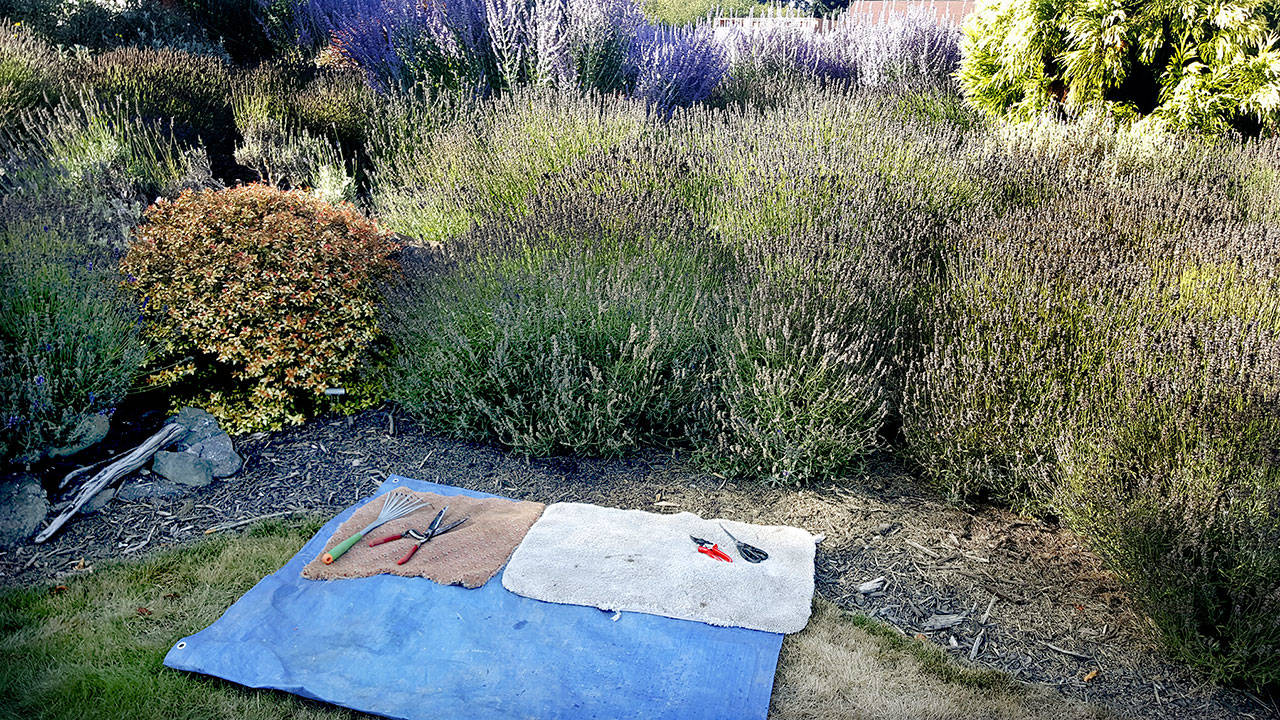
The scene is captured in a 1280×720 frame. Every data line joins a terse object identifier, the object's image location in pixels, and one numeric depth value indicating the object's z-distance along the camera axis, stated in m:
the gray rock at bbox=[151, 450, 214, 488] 3.30
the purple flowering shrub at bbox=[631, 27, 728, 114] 7.70
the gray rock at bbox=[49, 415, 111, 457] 3.11
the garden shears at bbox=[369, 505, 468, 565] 2.81
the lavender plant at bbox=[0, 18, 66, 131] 5.86
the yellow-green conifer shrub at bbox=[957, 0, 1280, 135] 5.49
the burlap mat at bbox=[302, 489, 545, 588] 2.69
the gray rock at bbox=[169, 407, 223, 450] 3.43
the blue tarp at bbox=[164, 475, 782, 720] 2.27
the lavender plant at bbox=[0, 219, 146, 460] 3.02
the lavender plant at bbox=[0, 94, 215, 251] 4.27
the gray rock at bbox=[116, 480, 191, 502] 3.21
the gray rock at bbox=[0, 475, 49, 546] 2.93
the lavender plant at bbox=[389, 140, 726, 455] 3.45
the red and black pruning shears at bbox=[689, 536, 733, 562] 2.78
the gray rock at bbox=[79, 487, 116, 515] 3.12
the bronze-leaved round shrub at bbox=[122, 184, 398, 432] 3.66
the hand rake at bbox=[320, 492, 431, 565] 2.73
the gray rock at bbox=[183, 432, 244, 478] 3.39
